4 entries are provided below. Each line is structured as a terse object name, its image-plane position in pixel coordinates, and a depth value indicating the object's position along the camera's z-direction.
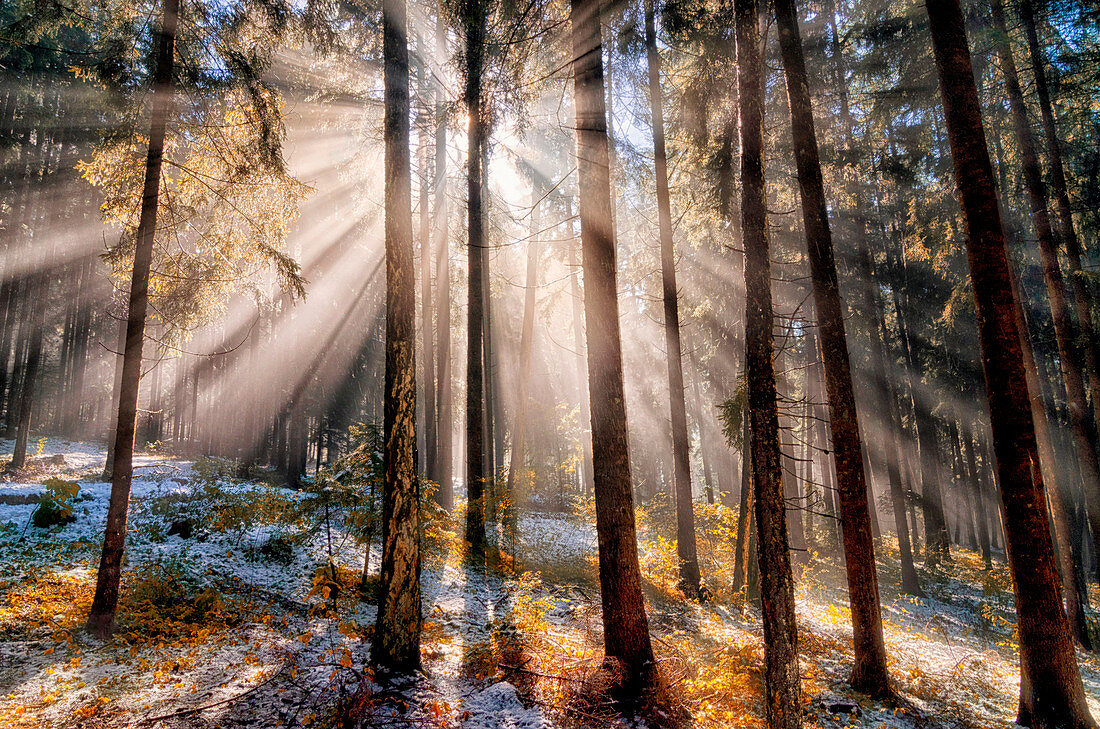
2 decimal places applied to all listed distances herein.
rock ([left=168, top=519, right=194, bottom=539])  9.19
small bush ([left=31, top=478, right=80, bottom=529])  8.97
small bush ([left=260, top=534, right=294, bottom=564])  8.91
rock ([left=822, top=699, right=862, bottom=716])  5.96
